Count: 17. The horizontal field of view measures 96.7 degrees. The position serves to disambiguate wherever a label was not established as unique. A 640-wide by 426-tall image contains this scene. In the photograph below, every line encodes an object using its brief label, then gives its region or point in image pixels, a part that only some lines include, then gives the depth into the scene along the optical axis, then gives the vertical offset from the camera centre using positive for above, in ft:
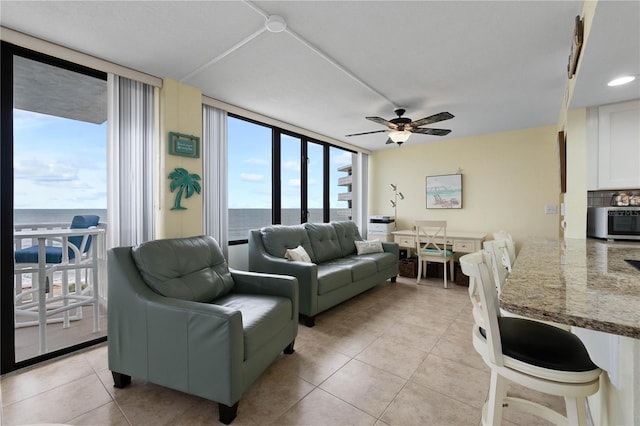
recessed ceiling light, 6.90 +3.22
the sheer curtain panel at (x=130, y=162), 8.41 +1.57
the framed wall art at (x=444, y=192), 16.69 +1.21
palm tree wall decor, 9.40 +1.01
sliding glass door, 6.86 +0.84
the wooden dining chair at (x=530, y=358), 3.30 -1.83
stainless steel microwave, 7.86 -0.33
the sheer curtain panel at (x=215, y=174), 10.72 +1.48
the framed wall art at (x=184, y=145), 9.32 +2.30
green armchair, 5.34 -2.33
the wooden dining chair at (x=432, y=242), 14.30 -1.68
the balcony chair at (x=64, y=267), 8.34 -1.64
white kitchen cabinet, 8.05 +1.89
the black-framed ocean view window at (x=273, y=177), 12.77 +1.80
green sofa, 9.77 -2.11
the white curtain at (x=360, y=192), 19.62 +1.40
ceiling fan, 10.77 +3.36
